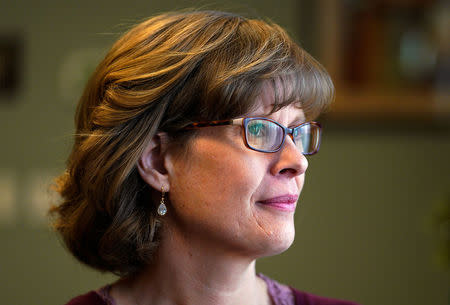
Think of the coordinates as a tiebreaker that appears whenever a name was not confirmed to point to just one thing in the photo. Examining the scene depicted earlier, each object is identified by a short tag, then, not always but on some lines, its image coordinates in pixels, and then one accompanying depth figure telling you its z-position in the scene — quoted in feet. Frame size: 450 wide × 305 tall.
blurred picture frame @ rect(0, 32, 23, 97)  21.36
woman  8.16
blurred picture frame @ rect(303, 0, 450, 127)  20.66
